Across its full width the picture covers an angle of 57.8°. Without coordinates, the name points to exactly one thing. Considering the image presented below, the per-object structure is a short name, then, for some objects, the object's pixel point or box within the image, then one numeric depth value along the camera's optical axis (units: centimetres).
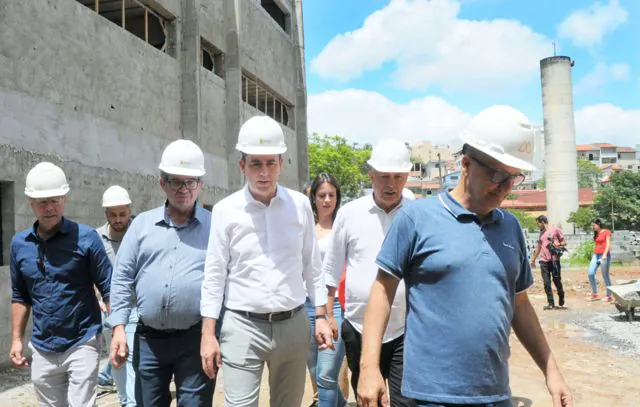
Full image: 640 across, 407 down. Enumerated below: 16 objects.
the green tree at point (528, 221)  5551
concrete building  747
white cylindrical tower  4366
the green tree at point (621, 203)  3925
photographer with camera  1151
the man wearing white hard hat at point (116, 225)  495
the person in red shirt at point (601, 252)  1261
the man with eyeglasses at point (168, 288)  328
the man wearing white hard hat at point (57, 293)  351
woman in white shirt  411
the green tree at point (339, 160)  5044
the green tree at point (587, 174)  9619
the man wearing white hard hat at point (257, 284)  308
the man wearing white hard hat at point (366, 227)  370
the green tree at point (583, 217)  4128
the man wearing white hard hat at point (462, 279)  213
